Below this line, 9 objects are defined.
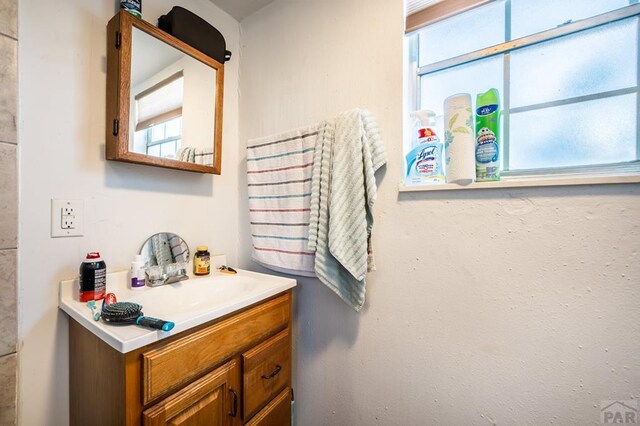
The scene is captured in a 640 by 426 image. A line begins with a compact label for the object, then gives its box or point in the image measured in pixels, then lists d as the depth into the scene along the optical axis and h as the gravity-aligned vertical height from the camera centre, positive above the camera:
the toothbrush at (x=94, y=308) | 0.65 -0.27
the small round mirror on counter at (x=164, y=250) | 0.98 -0.16
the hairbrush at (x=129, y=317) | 0.59 -0.26
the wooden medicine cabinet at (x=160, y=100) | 0.84 +0.42
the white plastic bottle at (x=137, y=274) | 0.90 -0.22
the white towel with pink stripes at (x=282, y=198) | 1.03 +0.06
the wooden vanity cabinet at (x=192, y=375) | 0.58 -0.45
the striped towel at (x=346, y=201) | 0.87 +0.04
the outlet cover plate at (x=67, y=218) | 0.79 -0.02
